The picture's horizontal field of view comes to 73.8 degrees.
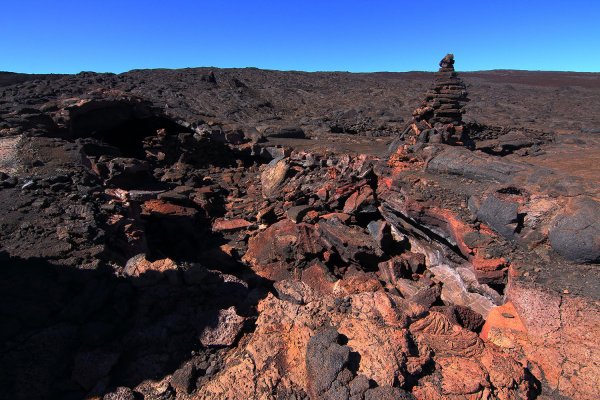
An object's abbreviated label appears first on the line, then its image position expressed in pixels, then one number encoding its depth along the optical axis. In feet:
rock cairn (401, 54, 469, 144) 32.49
